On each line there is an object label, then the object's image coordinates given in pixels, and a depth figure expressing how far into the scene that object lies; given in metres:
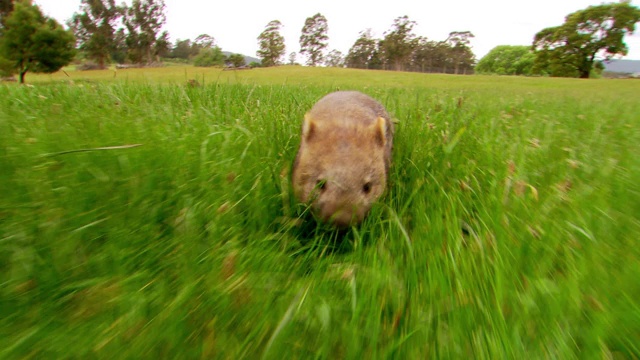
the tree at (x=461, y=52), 98.31
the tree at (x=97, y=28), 67.69
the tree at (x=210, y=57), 78.84
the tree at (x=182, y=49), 105.56
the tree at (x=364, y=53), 95.00
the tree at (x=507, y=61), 94.38
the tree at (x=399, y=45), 83.38
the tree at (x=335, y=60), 95.65
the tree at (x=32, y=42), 35.59
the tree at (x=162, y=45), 76.75
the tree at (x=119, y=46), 71.88
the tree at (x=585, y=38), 53.59
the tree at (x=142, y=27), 71.69
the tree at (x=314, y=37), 90.56
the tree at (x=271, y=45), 82.38
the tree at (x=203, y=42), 102.25
